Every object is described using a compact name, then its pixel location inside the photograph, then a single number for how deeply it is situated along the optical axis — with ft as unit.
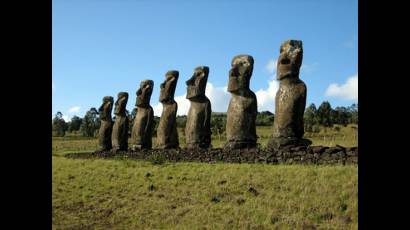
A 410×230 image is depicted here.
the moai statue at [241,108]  47.01
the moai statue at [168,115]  59.62
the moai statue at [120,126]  69.87
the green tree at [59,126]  201.62
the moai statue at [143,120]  65.10
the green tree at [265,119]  172.24
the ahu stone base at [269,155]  35.65
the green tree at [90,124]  189.41
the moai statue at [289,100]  42.32
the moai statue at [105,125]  73.77
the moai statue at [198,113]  53.78
